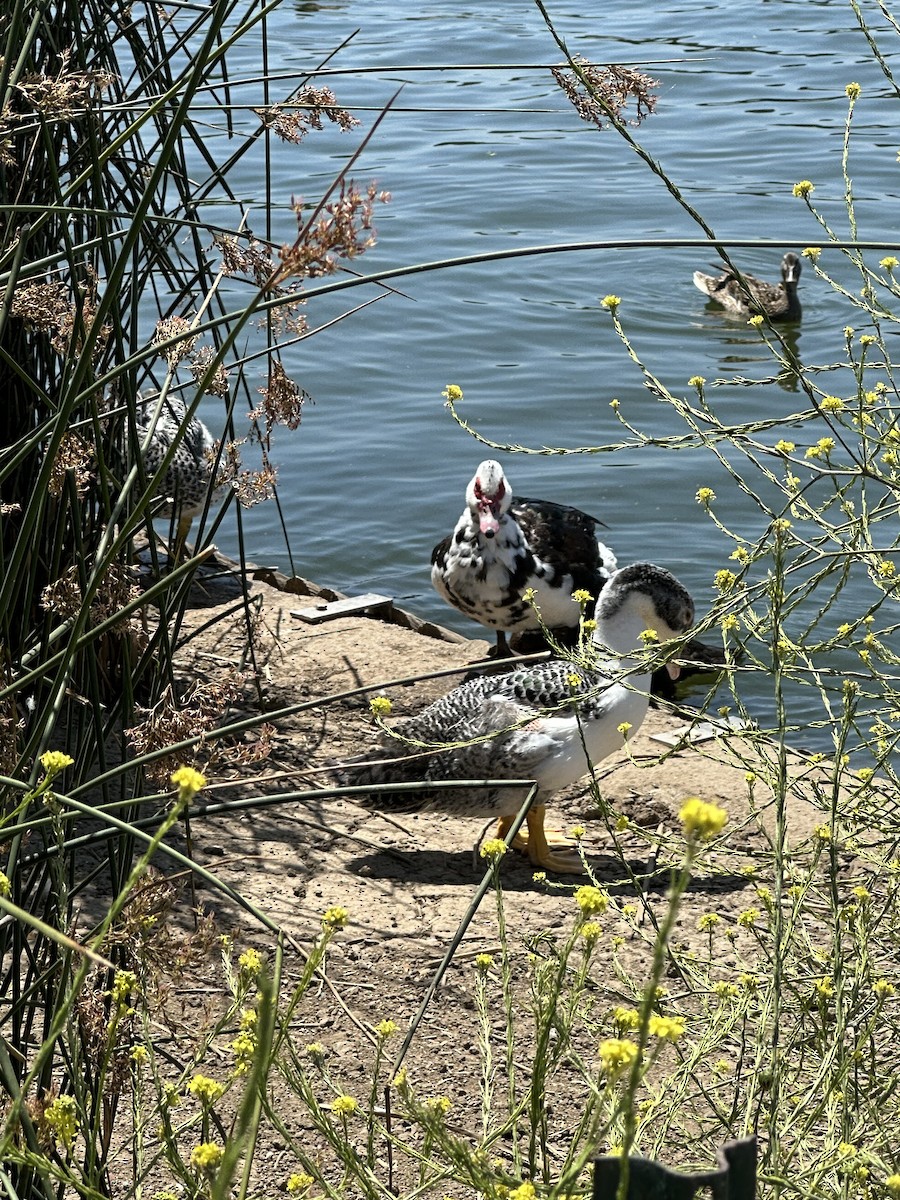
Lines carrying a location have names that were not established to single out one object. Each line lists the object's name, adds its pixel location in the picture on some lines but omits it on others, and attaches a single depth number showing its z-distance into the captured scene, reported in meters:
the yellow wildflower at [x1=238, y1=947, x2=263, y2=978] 1.75
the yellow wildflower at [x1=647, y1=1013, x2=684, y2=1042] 1.37
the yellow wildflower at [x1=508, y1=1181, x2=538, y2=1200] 1.53
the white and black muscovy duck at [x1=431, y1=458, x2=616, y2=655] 6.45
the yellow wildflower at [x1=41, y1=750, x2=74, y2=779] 1.52
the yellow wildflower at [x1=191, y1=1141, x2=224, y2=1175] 1.53
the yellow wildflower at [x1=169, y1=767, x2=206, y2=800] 1.11
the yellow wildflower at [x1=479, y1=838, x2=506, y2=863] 1.94
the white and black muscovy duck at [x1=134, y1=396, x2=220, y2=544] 6.34
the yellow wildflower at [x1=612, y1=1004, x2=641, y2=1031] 1.69
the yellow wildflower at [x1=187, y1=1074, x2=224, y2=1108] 1.65
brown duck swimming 11.33
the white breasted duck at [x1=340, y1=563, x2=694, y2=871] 4.67
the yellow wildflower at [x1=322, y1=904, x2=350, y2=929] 1.78
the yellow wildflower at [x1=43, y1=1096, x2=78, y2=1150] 1.65
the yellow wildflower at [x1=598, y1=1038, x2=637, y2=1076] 1.31
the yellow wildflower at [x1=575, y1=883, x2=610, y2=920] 1.65
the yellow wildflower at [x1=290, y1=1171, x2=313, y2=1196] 1.88
